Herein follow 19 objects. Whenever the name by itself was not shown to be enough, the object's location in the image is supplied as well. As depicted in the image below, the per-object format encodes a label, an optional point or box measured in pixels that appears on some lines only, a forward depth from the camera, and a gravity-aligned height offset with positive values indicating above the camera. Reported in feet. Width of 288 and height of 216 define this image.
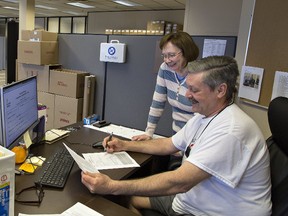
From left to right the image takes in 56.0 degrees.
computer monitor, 3.51 -0.90
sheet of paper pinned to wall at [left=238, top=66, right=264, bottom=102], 6.30 -0.34
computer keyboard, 3.55 -1.67
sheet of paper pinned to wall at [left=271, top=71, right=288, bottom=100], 5.54 -0.28
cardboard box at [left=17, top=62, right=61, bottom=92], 10.99 -0.91
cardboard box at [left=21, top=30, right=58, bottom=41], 10.79 +0.58
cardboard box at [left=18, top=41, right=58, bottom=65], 10.71 -0.10
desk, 3.04 -1.73
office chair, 3.30 -1.10
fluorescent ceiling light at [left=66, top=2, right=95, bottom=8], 26.13 +4.79
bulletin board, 5.73 +0.63
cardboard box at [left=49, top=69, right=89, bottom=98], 10.26 -1.15
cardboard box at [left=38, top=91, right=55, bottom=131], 11.04 -2.12
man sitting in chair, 3.27 -1.20
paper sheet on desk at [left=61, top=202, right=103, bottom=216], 2.97 -1.73
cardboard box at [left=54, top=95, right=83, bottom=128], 10.43 -2.23
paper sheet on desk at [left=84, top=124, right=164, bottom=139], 5.83 -1.62
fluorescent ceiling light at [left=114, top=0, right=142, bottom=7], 24.41 +4.92
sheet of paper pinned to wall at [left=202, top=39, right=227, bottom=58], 8.08 +0.54
